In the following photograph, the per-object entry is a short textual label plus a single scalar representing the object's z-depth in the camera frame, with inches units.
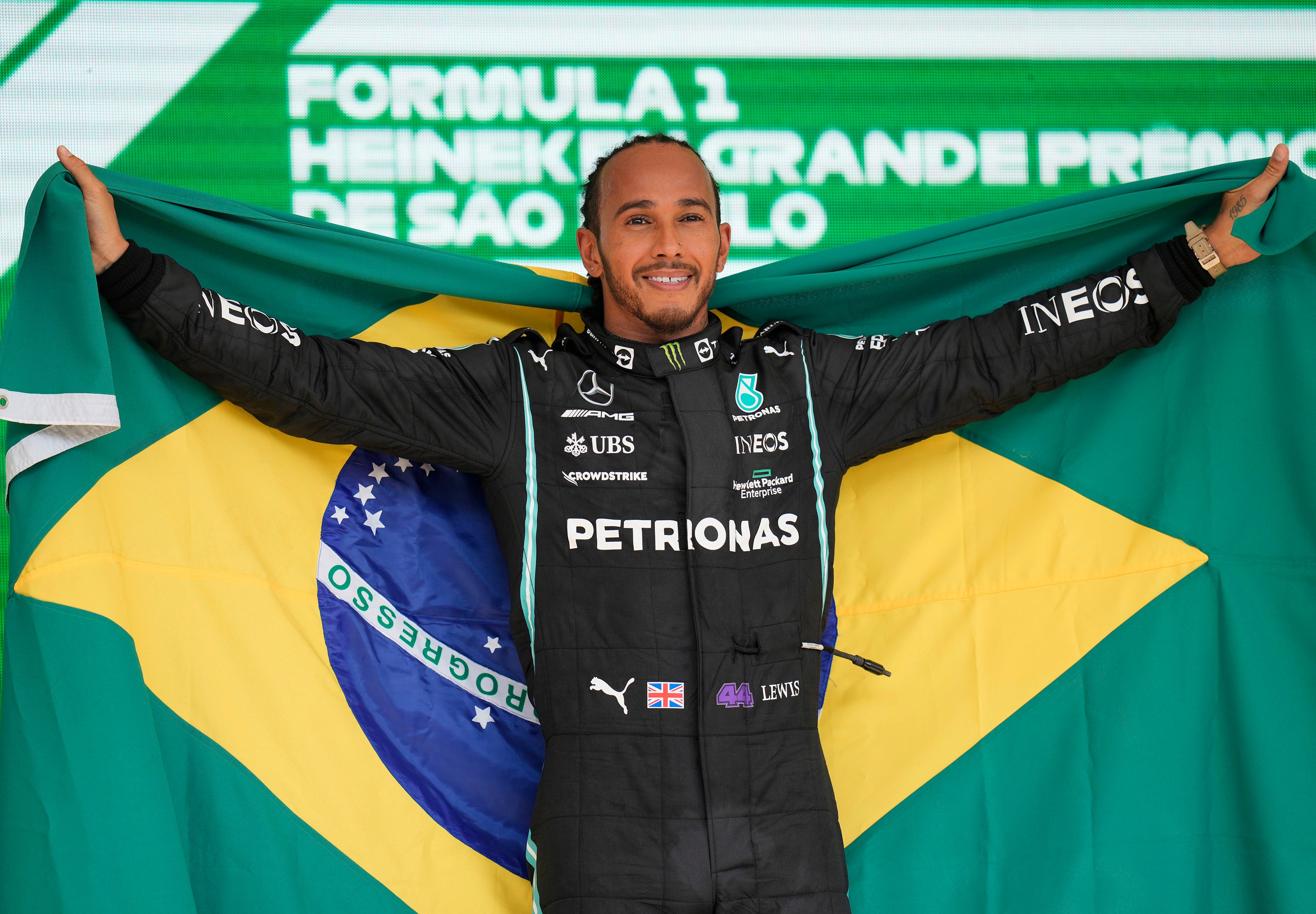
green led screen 336.8
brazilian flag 308.2
